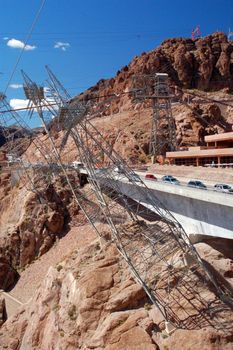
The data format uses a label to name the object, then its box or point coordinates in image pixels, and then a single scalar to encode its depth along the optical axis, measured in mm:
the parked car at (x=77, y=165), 67062
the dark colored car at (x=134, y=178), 27375
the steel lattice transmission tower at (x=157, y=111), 70812
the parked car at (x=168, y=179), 42094
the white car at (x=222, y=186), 32019
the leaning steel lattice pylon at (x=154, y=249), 21844
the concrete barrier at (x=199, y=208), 22688
